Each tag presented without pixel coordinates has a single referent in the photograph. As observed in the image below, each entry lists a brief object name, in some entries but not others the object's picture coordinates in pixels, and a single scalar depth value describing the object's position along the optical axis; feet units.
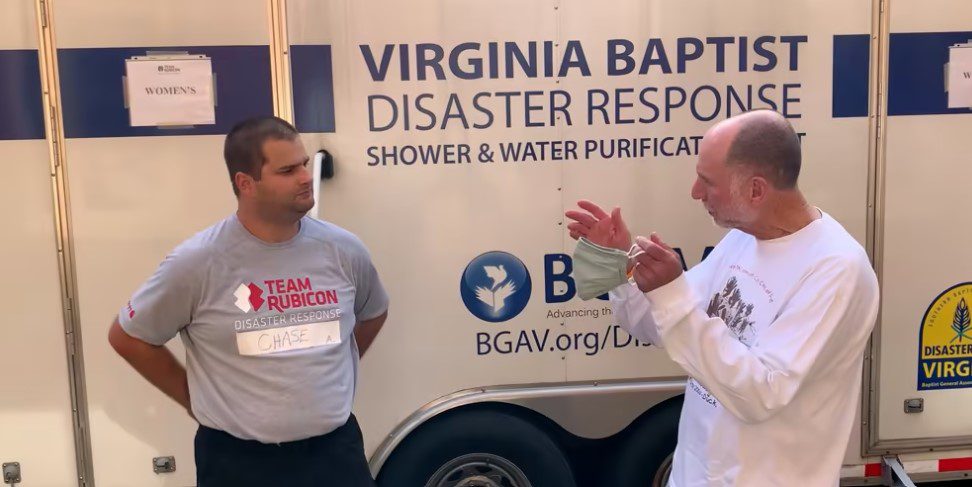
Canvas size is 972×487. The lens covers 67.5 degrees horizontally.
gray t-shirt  6.32
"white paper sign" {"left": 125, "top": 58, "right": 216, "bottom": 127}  8.49
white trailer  8.52
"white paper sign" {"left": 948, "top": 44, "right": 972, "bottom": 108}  9.26
